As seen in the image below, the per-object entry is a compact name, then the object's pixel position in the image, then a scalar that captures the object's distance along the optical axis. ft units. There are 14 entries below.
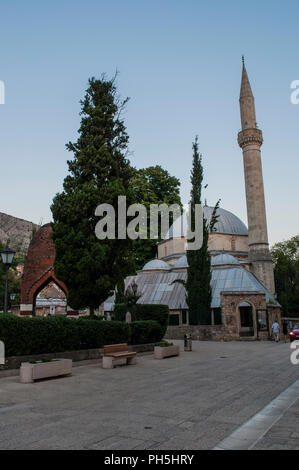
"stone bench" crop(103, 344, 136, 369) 42.22
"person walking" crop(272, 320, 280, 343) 82.90
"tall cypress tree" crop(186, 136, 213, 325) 93.45
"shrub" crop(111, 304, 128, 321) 81.99
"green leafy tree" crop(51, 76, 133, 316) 51.29
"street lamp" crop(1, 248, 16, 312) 44.06
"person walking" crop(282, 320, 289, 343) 95.96
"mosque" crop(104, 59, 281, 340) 90.68
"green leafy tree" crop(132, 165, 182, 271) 151.74
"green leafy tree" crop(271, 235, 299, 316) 164.86
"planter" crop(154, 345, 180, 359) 51.96
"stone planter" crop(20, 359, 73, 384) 33.01
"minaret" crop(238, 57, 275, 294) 129.08
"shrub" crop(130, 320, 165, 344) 57.93
